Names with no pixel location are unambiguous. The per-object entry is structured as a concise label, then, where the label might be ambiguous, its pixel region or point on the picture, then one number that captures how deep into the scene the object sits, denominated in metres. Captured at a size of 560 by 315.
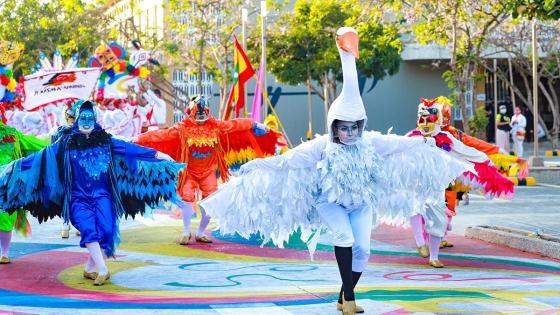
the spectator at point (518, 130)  31.00
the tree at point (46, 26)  42.38
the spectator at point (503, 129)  31.81
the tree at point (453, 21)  24.33
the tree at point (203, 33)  37.50
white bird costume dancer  7.90
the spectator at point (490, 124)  51.16
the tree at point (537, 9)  11.04
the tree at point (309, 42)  37.34
